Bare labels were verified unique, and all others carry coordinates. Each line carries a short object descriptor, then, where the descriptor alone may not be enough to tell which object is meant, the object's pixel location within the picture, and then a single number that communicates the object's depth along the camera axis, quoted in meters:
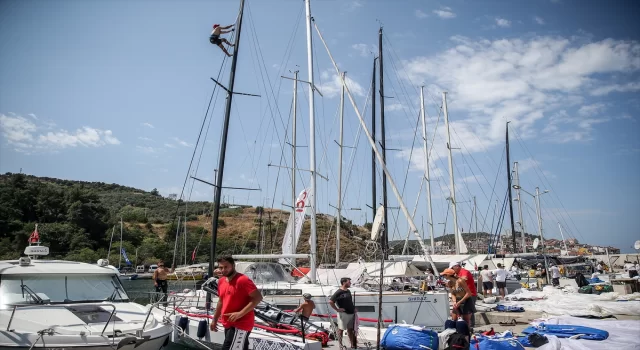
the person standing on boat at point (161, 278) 14.34
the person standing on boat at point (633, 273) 22.06
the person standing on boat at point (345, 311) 8.36
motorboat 5.99
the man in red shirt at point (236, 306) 5.36
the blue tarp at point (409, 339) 7.73
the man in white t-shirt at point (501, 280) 19.19
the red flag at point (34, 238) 10.67
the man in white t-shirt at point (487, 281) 20.19
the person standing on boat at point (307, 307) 8.59
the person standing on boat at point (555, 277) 23.00
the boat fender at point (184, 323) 9.81
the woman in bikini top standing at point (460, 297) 7.93
